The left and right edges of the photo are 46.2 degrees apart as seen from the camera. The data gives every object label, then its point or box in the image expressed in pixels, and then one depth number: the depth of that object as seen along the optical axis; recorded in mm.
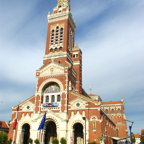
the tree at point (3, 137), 46097
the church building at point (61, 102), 39969
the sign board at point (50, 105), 42688
